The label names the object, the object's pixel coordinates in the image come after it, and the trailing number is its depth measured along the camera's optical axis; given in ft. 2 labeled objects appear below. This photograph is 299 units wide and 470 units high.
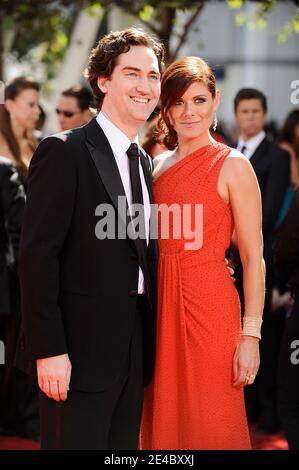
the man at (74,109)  20.68
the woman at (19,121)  17.37
